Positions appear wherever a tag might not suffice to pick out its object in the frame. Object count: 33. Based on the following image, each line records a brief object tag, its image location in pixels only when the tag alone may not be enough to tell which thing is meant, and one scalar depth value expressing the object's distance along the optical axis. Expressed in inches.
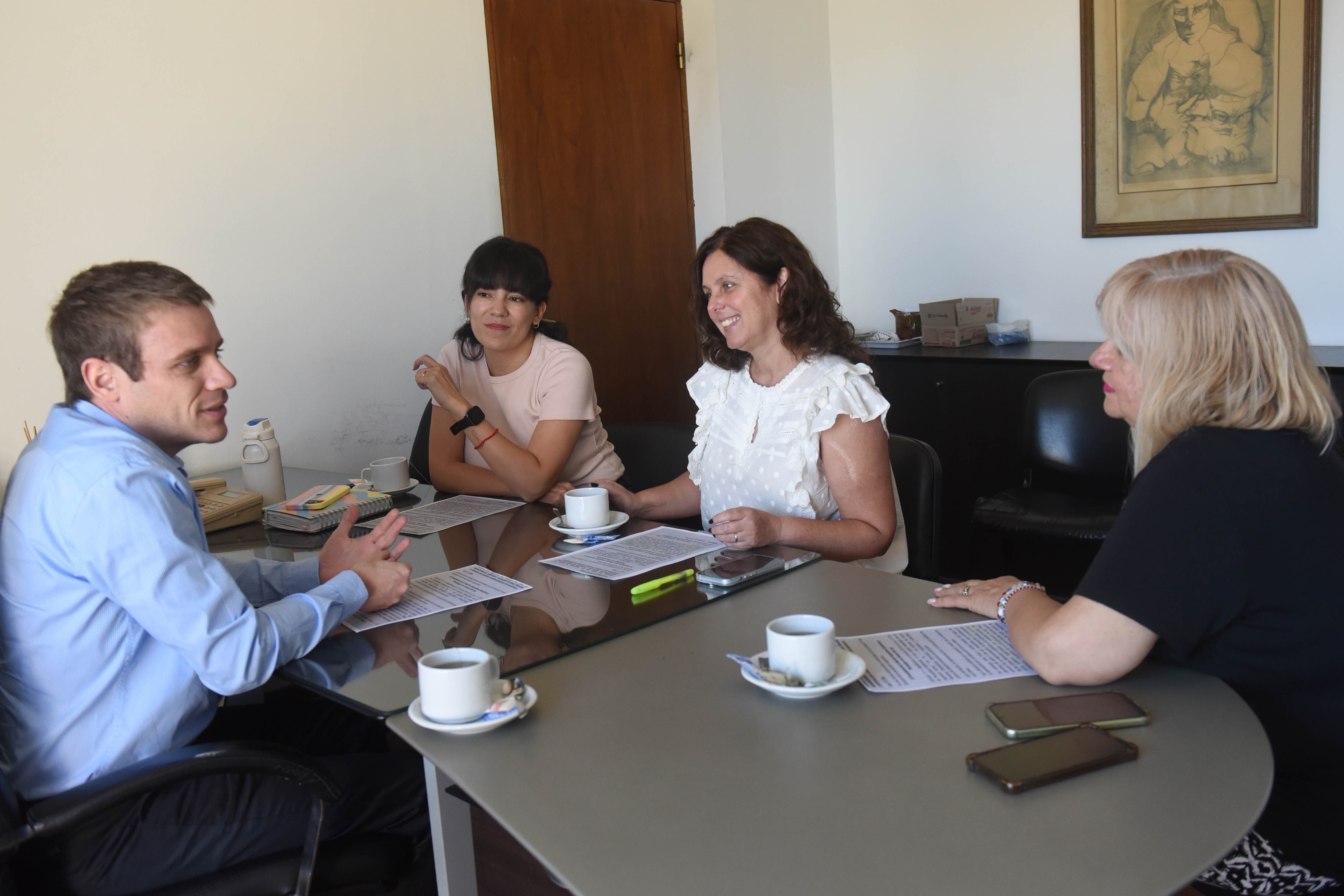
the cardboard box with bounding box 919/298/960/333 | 156.9
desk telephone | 89.7
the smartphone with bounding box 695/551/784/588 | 64.4
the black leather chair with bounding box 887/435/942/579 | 83.7
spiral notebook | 88.6
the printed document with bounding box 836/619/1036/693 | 49.9
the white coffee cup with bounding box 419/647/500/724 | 47.2
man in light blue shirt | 52.8
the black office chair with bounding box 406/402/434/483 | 117.8
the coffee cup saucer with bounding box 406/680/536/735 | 46.6
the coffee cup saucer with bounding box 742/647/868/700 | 47.5
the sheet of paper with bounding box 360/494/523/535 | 86.7
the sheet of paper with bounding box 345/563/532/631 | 63.1
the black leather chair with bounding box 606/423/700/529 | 105.5
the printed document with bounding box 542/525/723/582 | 69.5
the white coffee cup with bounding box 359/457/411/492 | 99.5
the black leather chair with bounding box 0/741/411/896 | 49.0
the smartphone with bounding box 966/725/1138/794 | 39.9
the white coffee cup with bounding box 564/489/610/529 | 78.6
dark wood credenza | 143.3
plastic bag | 157.0
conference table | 35.8
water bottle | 96.5
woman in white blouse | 78.5
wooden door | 141.3
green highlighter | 63.6
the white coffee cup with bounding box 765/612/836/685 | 48.4
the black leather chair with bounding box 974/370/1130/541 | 121.3
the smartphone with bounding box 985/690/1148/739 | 43.9
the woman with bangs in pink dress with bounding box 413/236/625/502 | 98.3
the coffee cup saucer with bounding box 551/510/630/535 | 78.7
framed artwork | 132.4
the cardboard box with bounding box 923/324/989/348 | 156.1
